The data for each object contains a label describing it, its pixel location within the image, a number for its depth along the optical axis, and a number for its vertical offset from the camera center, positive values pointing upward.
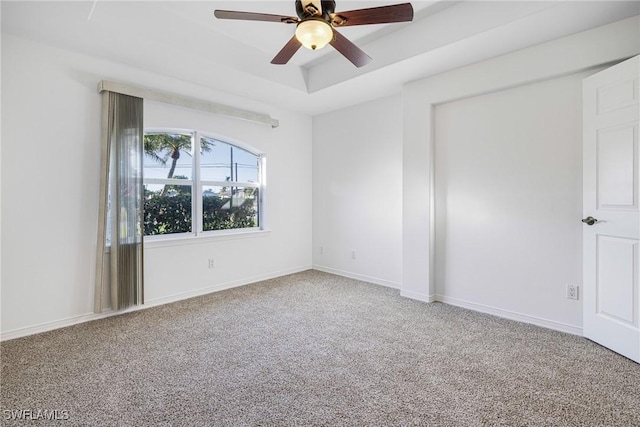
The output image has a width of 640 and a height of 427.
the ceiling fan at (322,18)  1.88 +1.23
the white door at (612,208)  2.24 +0.03
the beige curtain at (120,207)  3.01 +0.06
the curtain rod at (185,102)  3.04 +1.28
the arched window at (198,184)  3.59 +0.37
